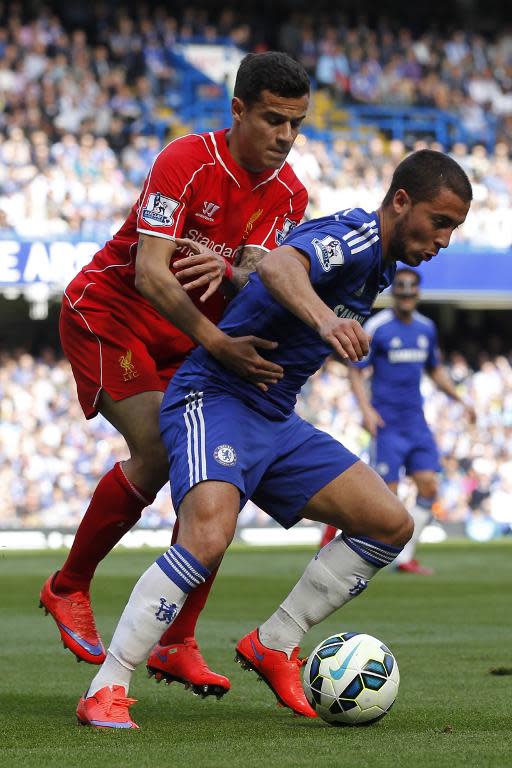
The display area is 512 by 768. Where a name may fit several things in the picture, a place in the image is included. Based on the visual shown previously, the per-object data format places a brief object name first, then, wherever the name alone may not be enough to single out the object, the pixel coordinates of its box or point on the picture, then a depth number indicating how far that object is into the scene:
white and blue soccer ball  9.83
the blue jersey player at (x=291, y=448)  9.42
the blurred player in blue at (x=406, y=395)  26.08
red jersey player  10.50
